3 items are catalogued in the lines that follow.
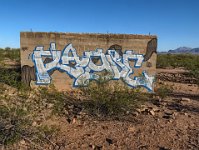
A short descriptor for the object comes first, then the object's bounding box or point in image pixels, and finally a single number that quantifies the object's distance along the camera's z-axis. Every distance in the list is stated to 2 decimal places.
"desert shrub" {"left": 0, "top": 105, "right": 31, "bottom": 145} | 3.31
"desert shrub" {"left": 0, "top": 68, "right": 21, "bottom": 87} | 6.63
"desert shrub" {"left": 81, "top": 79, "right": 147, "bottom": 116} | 4.76
